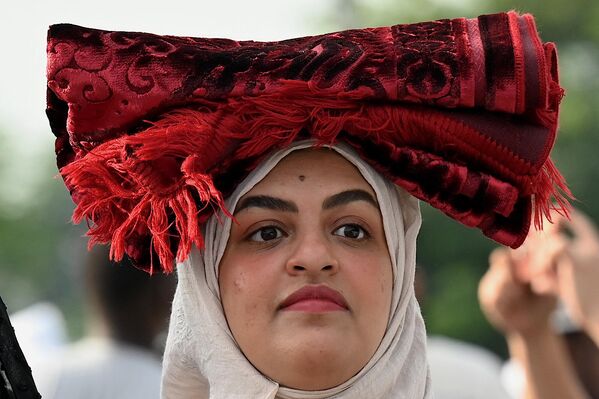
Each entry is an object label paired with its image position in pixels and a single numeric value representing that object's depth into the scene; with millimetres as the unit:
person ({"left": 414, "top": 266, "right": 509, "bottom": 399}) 10389
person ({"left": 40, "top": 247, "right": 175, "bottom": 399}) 10237
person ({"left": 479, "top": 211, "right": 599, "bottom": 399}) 8701
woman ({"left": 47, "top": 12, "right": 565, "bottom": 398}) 6232
